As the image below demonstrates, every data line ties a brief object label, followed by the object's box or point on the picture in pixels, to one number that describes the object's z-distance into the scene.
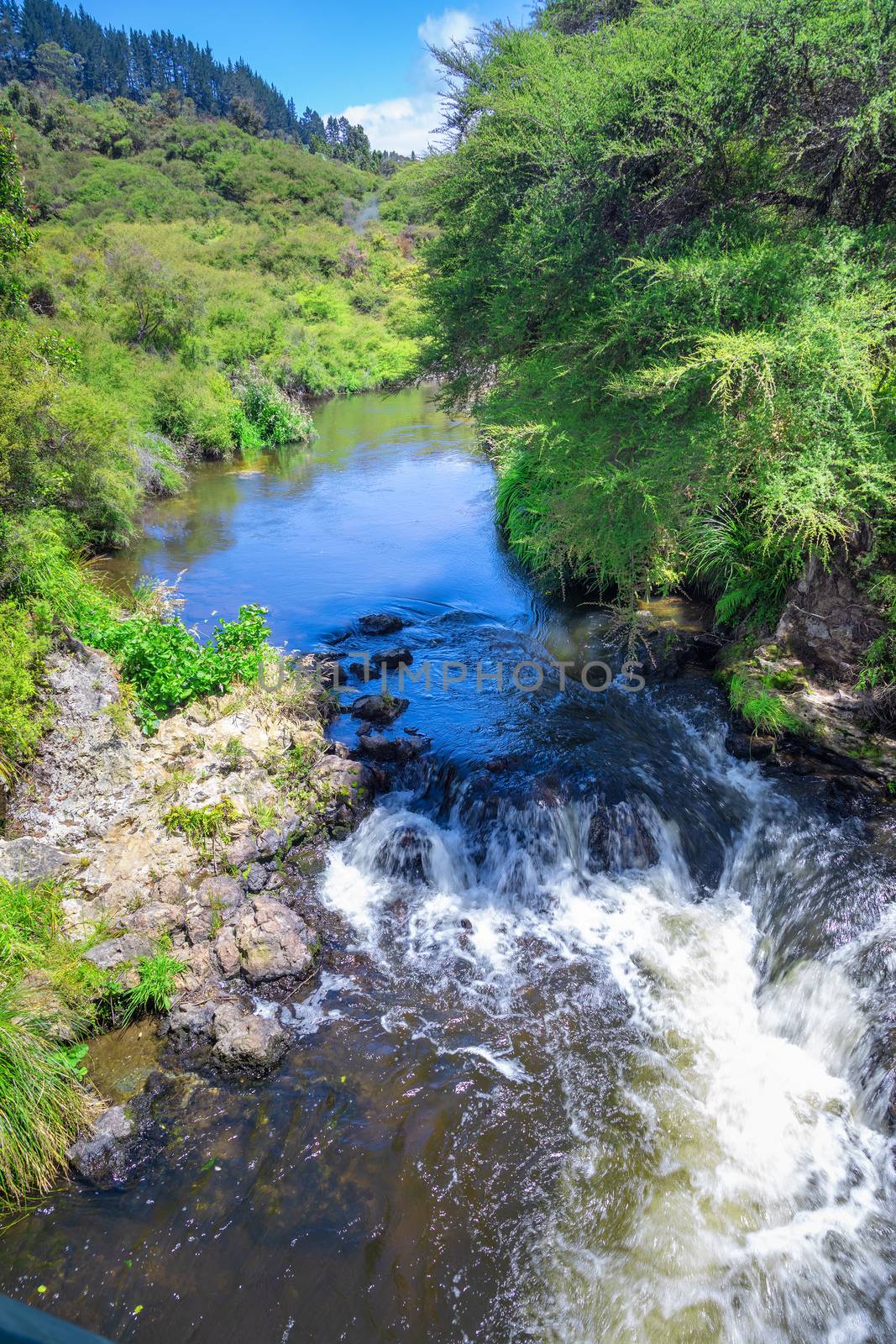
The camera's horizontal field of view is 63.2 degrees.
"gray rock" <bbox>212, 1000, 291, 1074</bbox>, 6.01
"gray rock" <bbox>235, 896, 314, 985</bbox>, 6.74
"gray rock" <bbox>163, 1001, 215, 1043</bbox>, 6.22
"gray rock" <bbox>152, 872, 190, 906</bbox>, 7.21
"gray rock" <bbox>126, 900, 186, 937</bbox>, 6.85
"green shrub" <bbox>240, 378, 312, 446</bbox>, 29.12
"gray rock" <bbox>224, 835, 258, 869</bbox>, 7.79
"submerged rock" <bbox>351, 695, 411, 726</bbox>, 10.55
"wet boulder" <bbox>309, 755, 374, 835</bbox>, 8.74
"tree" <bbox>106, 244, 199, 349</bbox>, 25.94
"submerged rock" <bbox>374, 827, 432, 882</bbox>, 8.22
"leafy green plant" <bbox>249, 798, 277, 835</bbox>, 8.26
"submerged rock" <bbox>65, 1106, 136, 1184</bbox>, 5.26
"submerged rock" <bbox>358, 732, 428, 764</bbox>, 9.64
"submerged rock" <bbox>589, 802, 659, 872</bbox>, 8.14
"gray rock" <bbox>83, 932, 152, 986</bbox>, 6.39
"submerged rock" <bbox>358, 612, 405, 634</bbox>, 13.38
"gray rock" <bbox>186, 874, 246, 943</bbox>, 6.99
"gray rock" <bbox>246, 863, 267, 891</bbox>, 7.69
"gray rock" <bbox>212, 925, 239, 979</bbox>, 6.71
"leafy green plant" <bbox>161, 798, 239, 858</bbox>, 7.83
